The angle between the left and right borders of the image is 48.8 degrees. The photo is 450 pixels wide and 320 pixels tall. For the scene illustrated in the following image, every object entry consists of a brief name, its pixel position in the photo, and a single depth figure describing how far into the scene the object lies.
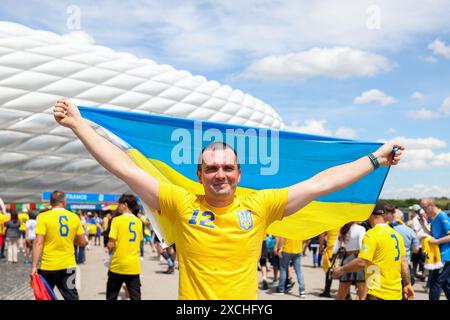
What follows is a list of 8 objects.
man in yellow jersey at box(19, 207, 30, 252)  16.17
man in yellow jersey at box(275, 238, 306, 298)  8.70
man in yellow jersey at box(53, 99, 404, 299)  2.09
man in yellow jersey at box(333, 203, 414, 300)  4.56
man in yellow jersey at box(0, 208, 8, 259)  10.67
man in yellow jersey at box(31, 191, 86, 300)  5.64
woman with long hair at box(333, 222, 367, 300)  6.26
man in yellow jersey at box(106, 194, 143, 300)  5.97
